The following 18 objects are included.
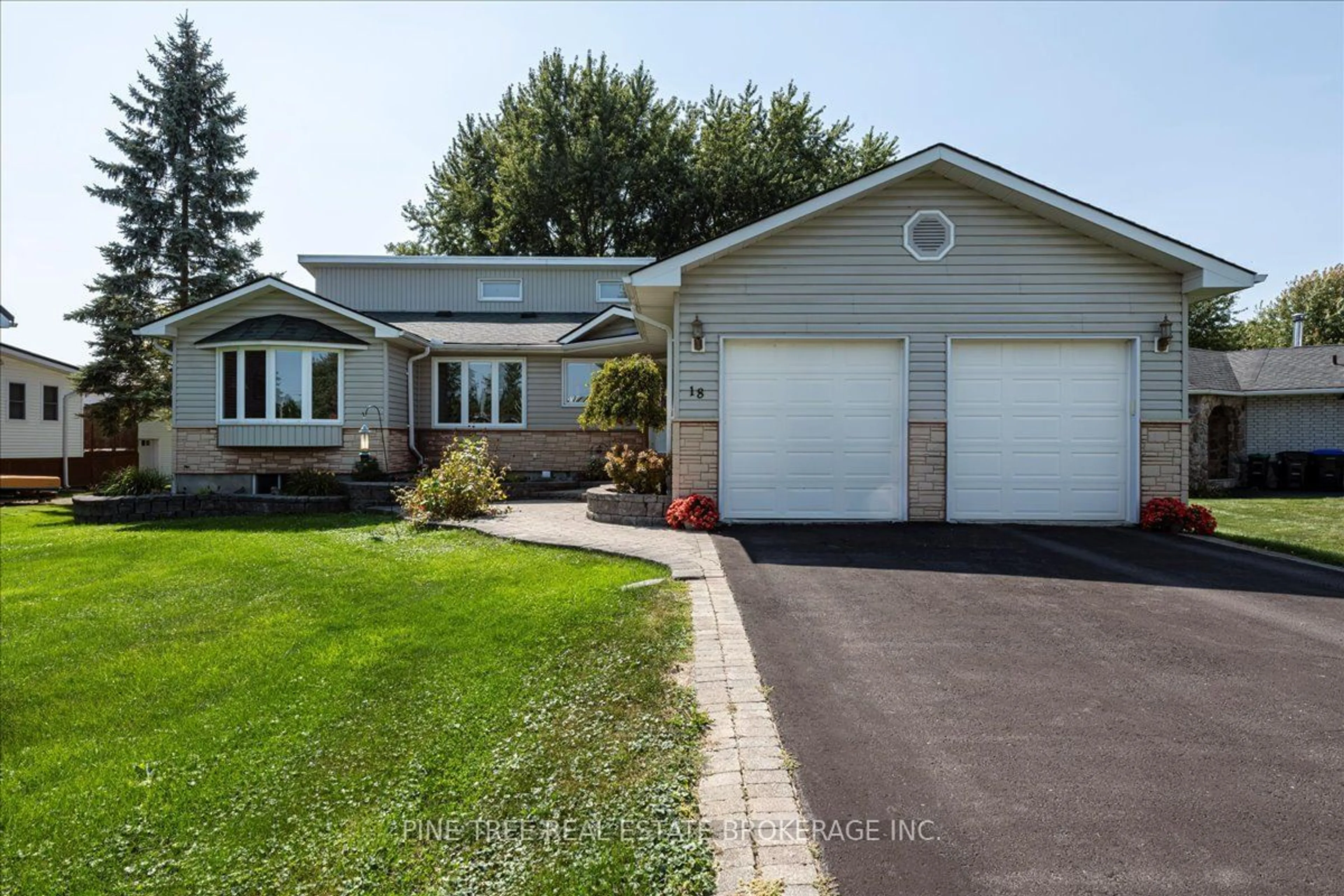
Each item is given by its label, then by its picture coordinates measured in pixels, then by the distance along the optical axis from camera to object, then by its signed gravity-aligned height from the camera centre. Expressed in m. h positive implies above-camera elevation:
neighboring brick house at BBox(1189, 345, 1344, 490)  19.52 +0.91
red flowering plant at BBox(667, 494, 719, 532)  9.48 -0.93
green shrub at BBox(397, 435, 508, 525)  11.30 -0.77
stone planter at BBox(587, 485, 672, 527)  10.10 -0.93
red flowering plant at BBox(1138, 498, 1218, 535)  9.31 -0.96
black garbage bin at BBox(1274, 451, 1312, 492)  19.09 -0.70
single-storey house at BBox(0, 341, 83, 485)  22.55 +0.85
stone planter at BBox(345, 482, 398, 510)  13.88 -0.99
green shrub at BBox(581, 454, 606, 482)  16.05 -0.59
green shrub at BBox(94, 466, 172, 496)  14.73 -0.83
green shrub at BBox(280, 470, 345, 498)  14.18 -0.83
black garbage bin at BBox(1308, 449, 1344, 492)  18.83 -0.70
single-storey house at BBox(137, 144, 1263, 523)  9.58 +1.14
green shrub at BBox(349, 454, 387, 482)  14.78 -0.58
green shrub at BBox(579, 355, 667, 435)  12.00 +0.77
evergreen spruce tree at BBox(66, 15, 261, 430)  20.88 +7.50
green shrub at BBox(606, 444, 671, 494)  10.72 -0.44
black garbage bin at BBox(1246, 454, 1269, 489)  19.50 -0.76
